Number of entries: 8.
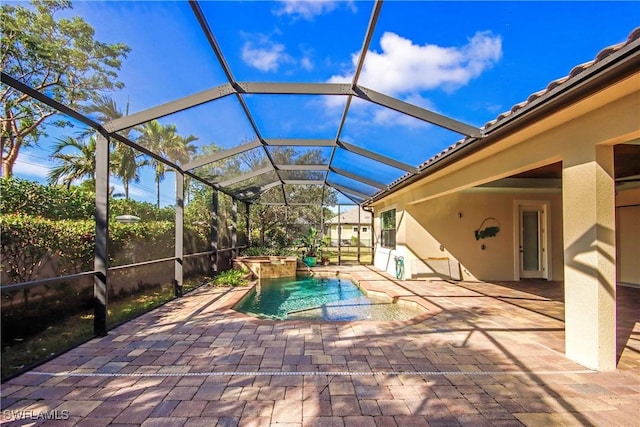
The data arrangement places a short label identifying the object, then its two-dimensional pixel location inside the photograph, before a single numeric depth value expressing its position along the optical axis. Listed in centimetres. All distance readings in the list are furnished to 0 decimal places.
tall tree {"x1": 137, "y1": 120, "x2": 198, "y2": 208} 747
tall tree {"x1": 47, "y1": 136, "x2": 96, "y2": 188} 815
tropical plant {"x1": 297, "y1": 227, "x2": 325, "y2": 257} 1480
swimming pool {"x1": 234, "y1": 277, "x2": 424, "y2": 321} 643
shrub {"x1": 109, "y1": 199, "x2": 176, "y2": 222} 795
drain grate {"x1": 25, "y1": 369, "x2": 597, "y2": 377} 323
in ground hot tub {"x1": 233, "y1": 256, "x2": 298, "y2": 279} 1182
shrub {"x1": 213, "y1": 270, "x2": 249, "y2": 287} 907
